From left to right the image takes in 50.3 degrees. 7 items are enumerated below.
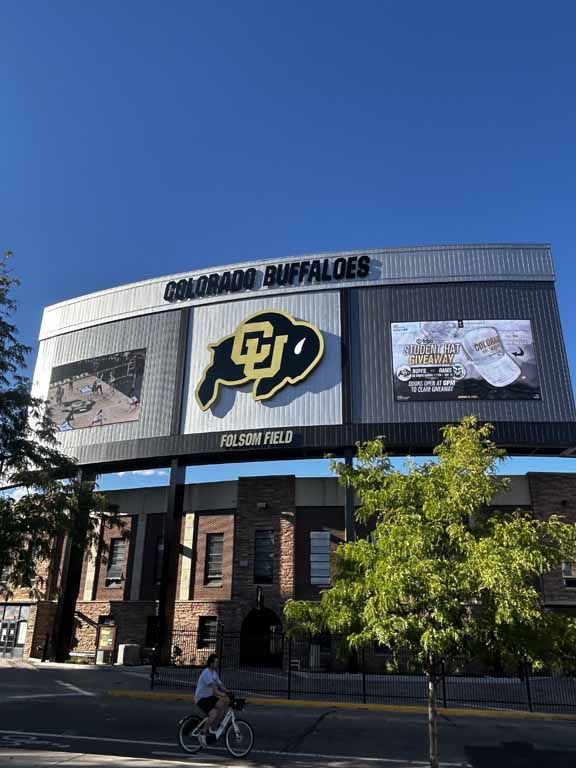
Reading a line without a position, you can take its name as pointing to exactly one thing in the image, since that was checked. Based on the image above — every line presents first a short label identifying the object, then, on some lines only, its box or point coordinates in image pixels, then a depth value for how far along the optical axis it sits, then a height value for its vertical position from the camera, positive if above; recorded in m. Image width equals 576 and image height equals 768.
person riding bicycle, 11.02 -1.10
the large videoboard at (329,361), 27.97 +12.62
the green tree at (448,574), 8.38 +0.83
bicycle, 10.95 -1.67
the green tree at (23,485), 16.88 +4.15
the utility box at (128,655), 28.27 -0.96
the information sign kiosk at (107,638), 30.98 -0.27
